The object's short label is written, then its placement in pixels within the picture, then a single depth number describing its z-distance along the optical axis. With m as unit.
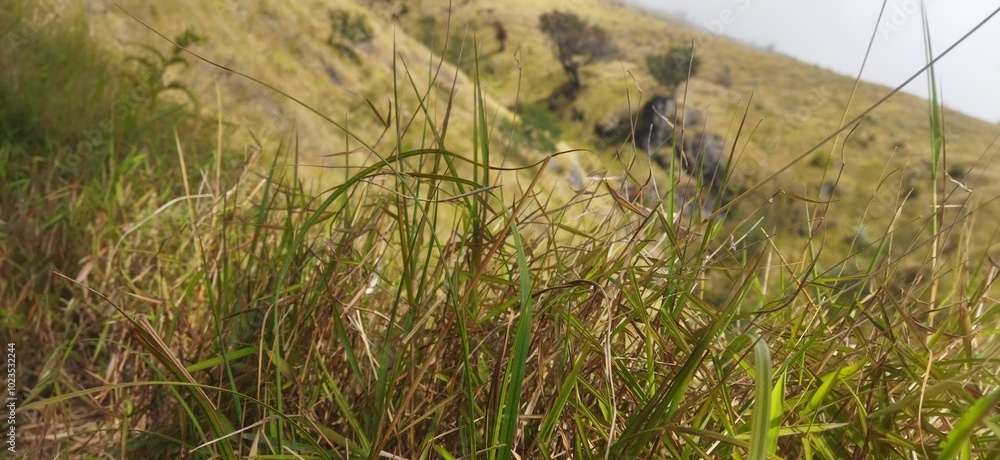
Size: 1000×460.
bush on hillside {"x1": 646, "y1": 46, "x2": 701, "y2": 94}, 46.37
